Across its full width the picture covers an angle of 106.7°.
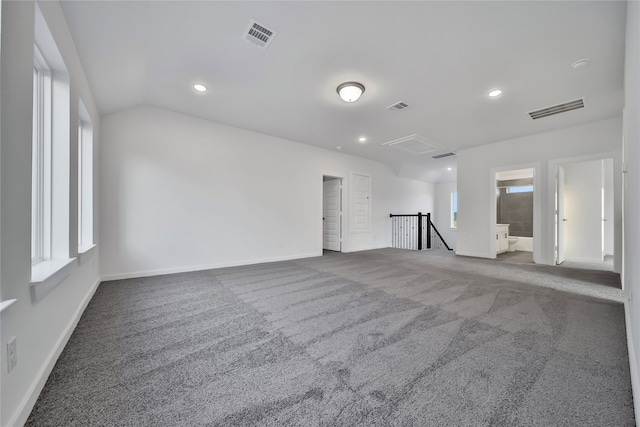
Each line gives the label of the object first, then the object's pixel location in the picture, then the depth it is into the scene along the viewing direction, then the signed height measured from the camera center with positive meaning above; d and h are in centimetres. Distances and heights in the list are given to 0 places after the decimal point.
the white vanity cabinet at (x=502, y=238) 598 -66
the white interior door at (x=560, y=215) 471 -6
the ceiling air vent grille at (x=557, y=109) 354 +163
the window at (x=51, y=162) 179 +41
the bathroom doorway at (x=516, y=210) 685 +9
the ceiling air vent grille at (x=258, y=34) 220 +172
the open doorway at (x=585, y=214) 488 -3
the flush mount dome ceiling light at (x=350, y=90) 304 +159
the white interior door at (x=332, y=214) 654 -3
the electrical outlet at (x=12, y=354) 105 -64
